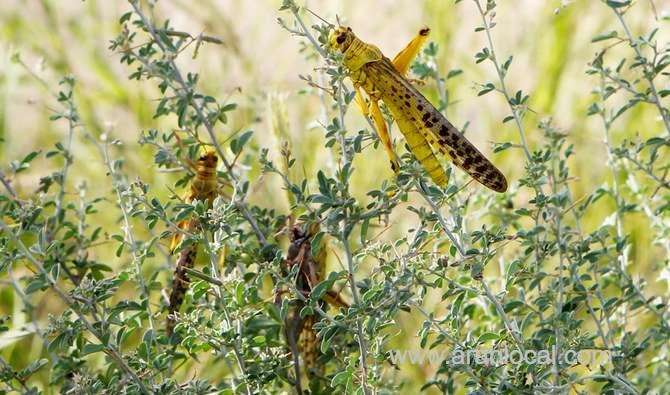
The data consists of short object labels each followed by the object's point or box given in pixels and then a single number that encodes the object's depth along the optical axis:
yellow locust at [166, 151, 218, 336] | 1.79
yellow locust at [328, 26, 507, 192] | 1.78
